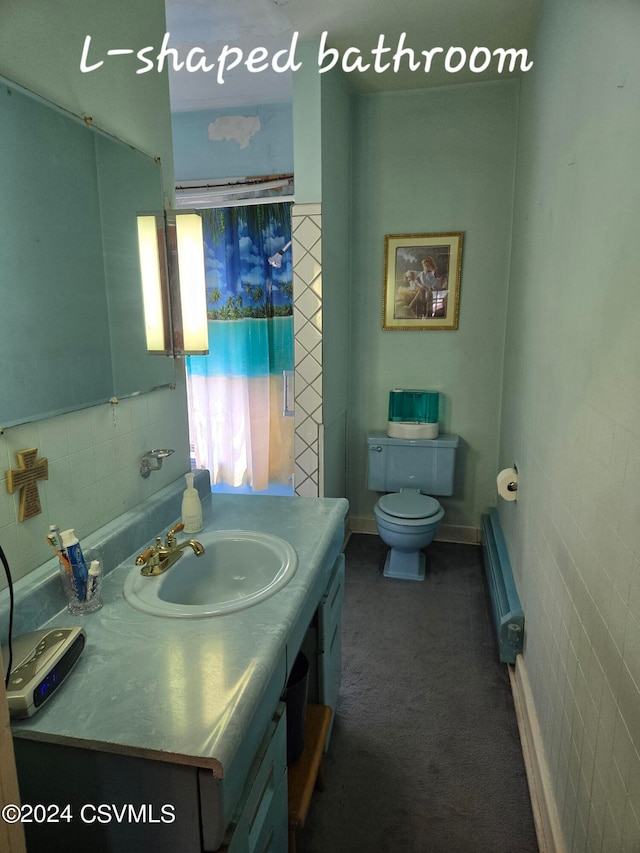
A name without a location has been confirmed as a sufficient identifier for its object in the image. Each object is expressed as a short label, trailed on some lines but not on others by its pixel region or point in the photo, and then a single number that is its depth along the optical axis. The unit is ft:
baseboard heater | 6.52
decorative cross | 3.56
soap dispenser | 5.00
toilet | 8.98
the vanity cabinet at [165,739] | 2.64
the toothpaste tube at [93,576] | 3.75
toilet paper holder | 7.32
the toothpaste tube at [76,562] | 3.66
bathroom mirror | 3.59
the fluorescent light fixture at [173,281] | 5.04
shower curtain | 10.32
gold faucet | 4.22
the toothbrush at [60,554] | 3.66
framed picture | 9.95
